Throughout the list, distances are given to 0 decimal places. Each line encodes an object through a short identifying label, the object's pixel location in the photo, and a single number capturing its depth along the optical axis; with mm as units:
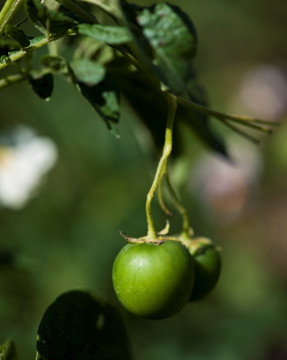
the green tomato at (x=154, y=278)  257
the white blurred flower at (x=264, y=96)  1212
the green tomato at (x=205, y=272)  278
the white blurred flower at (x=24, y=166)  552
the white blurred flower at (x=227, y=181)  947
